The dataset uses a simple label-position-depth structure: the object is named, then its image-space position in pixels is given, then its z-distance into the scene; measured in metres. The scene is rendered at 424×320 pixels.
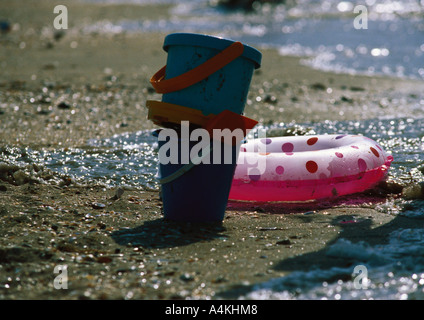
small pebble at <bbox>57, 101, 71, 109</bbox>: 12.58
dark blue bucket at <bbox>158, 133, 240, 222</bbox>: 6.45
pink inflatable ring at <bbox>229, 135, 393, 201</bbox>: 7.50
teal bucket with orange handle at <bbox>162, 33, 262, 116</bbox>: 6.21
